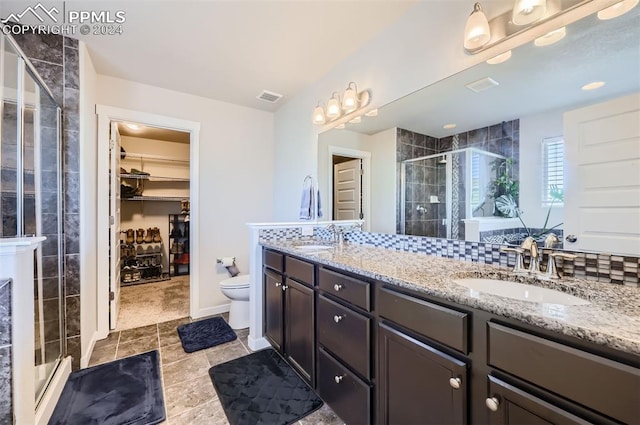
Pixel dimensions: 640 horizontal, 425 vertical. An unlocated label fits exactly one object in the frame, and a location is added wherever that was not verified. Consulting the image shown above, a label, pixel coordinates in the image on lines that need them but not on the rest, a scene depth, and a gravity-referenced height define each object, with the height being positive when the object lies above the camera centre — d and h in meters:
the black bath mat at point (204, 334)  2.32 -1.17
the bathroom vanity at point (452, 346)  0.62 -0.43
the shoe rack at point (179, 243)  4.62 -0.56
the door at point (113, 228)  2.57 -0.16
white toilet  2.60 -0.88
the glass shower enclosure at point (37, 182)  1.55 +0.19
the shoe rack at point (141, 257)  4.20 -0.75
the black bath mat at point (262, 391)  1.52 -1.17
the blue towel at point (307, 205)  2.57 +0.06
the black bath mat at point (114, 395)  1.50 -1.18
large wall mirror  1.02 +0.33
